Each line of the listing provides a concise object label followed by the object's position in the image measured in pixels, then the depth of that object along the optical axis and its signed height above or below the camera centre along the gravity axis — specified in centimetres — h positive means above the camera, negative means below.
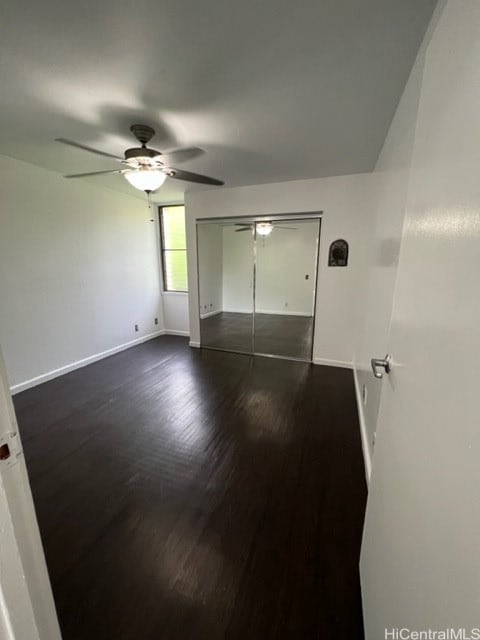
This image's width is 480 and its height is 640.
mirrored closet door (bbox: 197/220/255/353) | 441 -35
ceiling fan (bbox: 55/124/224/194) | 192 +76
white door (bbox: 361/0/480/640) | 44 -24
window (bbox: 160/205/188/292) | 470 +32
